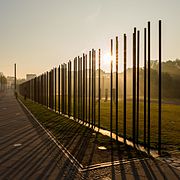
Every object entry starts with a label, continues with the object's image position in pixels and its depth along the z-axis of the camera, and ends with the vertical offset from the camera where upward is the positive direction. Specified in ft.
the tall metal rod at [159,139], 24.30 -3.74
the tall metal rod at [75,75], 51.57 +3.60
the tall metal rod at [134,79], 27.61 +1.51
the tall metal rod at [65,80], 62.49 +3.22
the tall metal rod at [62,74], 64.22 +4.47
